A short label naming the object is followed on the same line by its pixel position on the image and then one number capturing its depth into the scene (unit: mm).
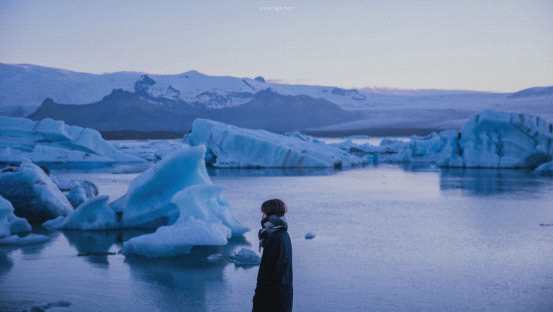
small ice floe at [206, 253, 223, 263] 5902
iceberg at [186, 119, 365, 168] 19312
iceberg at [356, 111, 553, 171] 17969
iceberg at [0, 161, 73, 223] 8000
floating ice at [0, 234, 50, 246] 6640
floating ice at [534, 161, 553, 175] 17547
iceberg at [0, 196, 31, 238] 6938
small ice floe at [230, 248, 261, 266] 5734
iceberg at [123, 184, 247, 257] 6074
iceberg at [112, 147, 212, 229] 7770
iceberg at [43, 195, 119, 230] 7641
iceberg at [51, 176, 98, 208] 9211
